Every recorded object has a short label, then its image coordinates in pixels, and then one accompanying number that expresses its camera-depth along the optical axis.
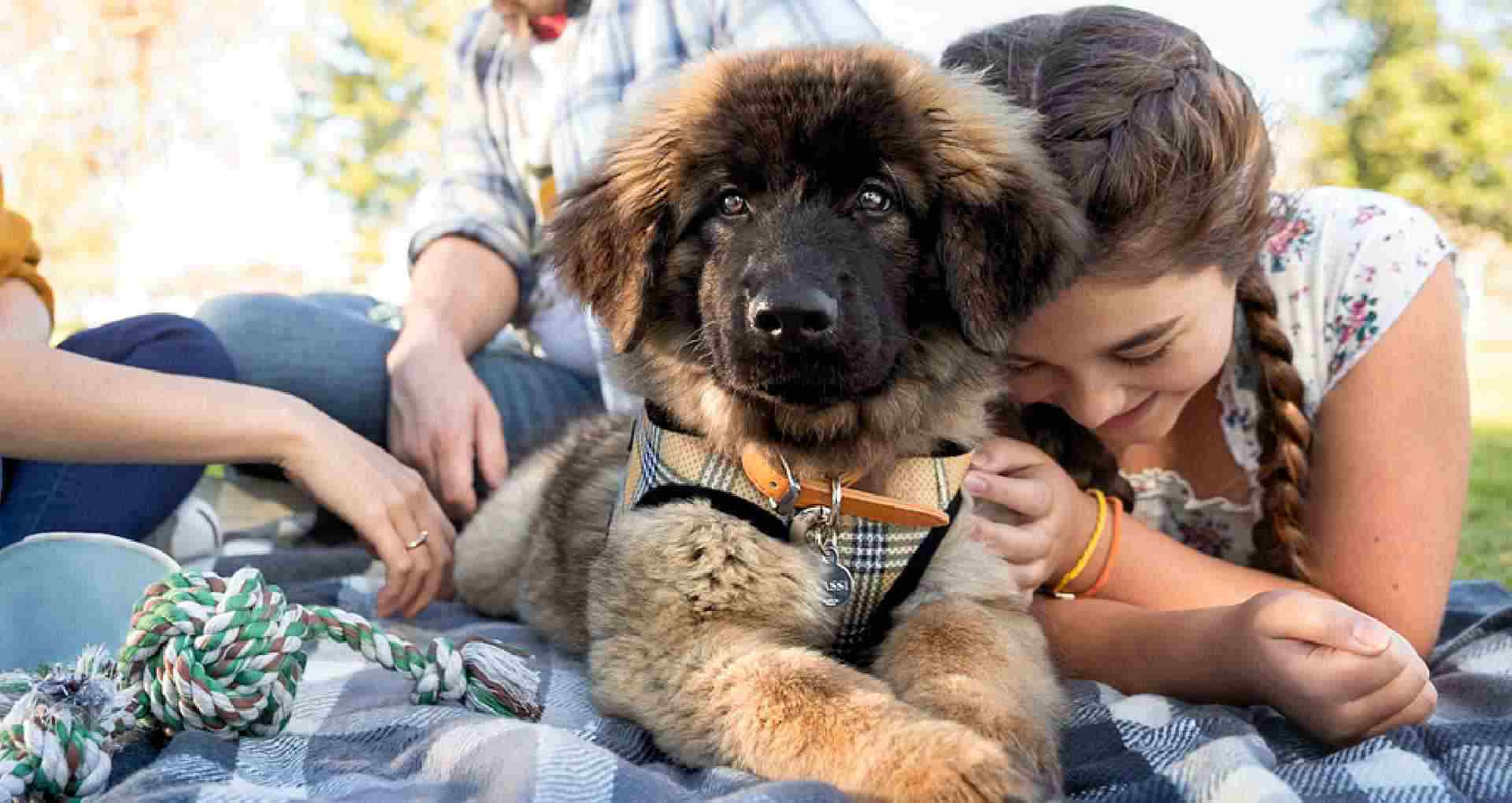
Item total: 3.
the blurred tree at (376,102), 23.33
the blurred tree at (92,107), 18.50
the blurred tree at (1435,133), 24.45
